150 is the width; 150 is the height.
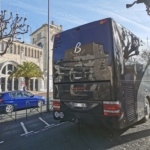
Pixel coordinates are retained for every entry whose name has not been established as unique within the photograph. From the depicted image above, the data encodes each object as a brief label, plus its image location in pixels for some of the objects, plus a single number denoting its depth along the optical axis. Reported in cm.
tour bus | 436
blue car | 1031
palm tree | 2625
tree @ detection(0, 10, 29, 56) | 1201
